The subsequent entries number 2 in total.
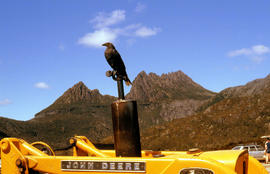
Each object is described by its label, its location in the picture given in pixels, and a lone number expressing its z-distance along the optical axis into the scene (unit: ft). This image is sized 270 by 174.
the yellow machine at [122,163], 14.08
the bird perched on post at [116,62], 21.64
